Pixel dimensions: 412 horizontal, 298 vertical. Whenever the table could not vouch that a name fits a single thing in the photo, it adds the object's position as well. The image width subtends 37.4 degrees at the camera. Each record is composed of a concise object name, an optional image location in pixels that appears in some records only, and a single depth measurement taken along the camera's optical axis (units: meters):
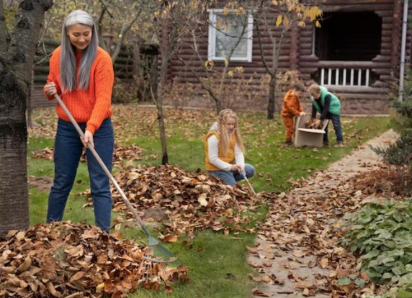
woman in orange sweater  4.55
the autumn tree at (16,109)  4.26
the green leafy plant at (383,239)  4.51
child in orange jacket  11.73
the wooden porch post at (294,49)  18.79
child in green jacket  11.78
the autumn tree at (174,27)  8.13
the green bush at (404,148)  7.02
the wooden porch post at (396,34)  17.70
